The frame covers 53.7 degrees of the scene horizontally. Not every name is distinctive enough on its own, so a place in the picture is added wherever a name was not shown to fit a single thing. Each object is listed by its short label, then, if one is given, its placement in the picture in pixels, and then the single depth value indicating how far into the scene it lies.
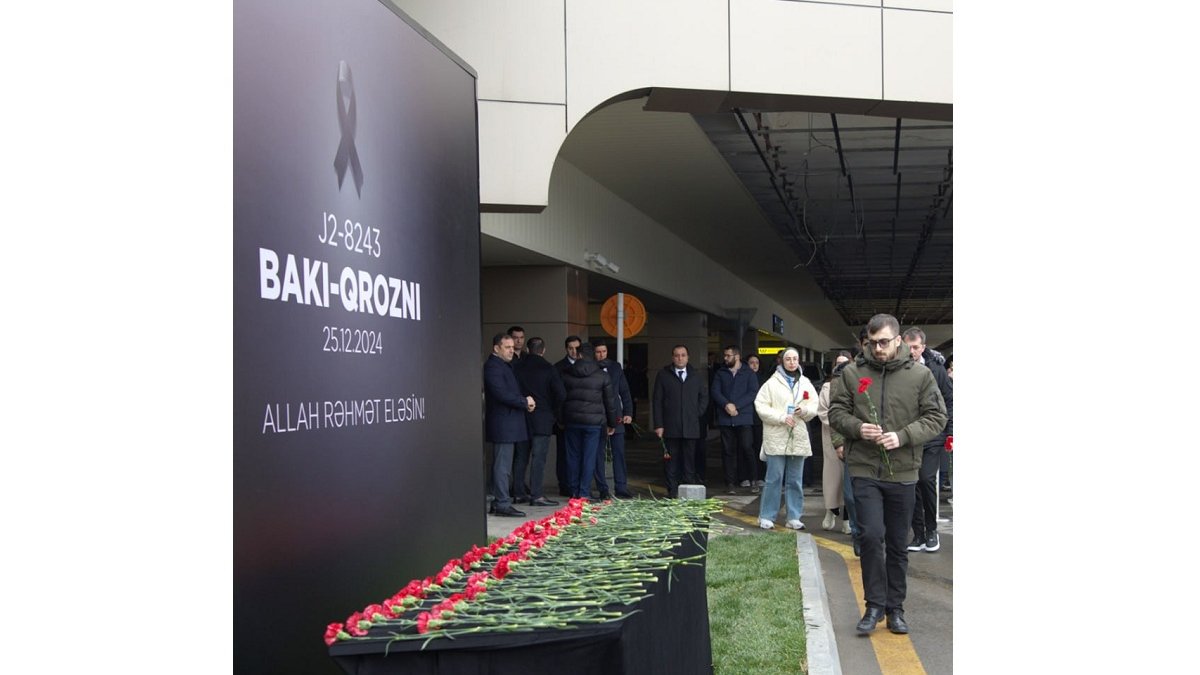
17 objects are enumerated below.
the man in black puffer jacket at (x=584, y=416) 13.84
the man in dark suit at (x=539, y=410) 14.06
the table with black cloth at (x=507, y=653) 3.03
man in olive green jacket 7.25
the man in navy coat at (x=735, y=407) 16.38
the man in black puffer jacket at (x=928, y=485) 10.54
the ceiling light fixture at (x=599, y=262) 19.25
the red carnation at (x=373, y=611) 3.22
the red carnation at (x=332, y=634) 3.07
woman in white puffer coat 11.80
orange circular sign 18.09
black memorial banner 3.79
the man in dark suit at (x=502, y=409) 12.97
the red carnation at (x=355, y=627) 3.13
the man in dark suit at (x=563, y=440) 14.36
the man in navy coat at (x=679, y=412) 15.39
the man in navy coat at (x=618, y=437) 14.68
